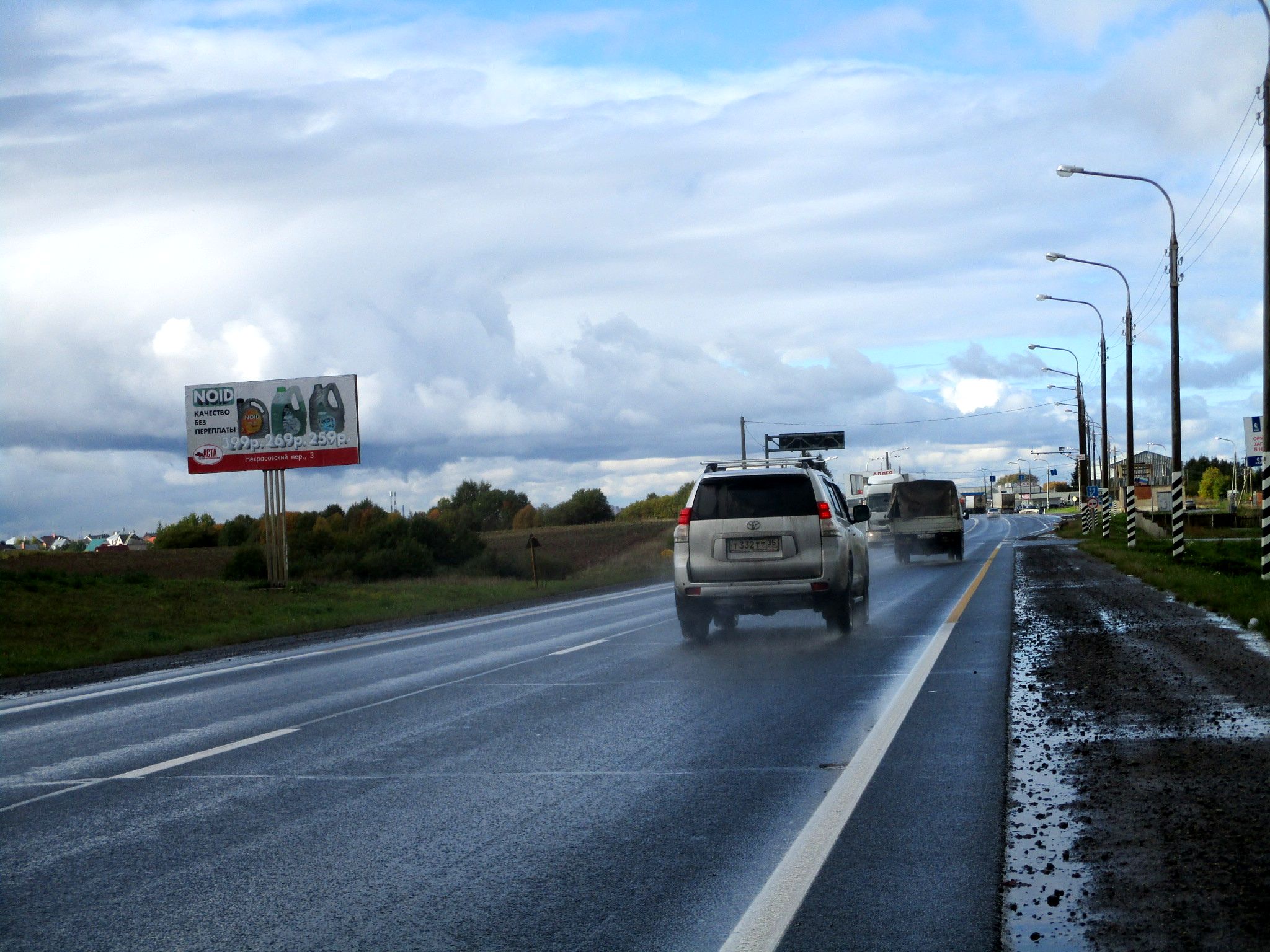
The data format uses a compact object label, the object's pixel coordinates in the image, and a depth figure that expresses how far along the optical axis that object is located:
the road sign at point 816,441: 96.75
